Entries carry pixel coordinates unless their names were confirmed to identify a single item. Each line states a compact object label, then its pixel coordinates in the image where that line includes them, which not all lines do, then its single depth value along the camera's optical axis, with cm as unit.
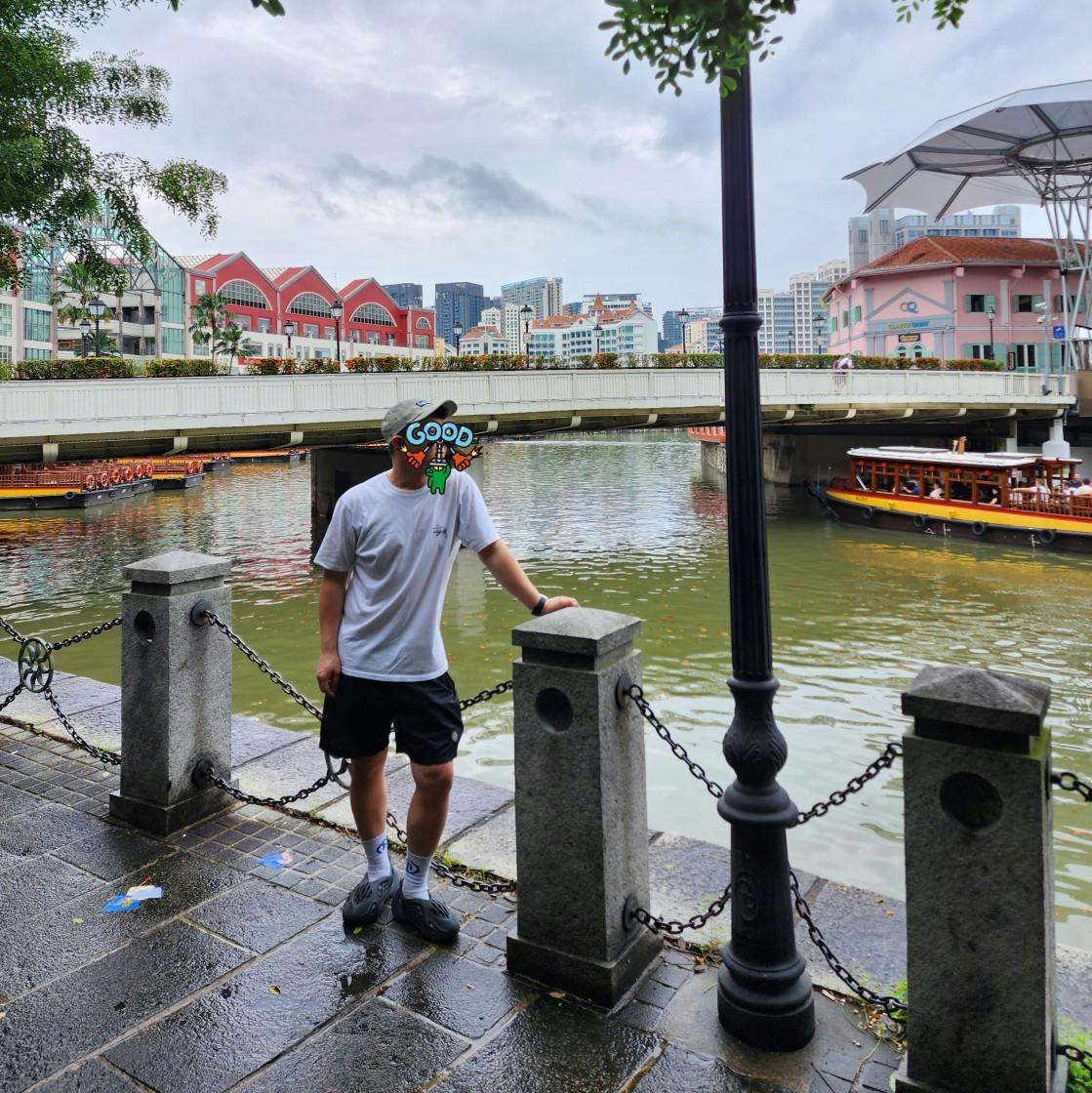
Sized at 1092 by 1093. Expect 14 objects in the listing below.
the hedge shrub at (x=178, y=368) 1952
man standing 360
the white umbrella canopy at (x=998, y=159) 3569
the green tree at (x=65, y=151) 1542
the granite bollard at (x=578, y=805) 332
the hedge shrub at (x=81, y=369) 1970
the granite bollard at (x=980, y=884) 251
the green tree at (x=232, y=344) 7238
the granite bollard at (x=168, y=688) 489
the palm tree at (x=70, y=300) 5825
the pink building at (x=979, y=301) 5059
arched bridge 1727
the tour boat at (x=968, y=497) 2345
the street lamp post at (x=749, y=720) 312
